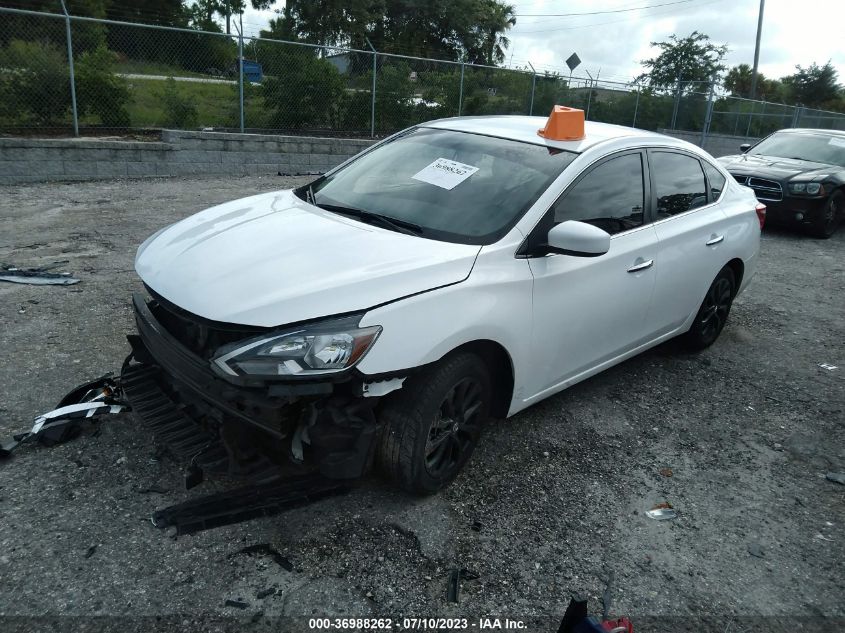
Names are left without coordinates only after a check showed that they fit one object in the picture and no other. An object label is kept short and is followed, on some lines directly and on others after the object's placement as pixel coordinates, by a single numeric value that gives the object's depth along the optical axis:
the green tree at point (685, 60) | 34.88
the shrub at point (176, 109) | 11.62
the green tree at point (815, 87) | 50.47
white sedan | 2.67
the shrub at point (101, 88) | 10.59
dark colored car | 10.27
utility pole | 34.34
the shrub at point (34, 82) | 9.84
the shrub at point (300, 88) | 12.46
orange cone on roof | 3.93
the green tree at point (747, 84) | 53.78
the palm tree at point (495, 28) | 40.97
